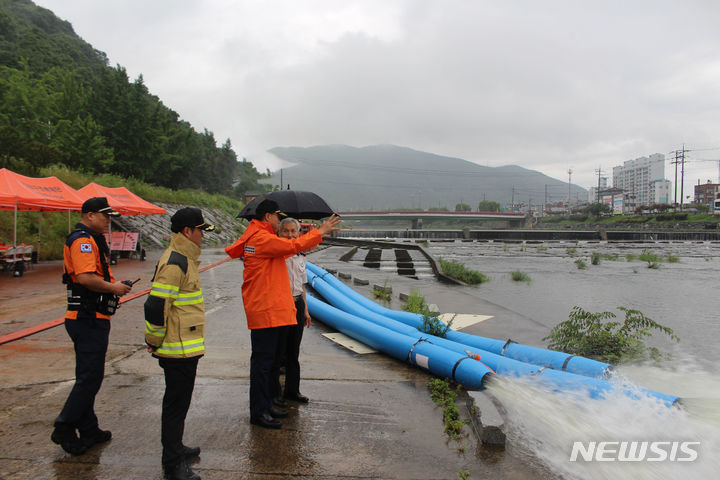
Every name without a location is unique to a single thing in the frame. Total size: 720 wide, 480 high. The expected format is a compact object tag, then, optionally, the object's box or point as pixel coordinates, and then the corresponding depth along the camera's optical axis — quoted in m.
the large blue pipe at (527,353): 4.76
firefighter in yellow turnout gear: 2.89
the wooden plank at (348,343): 6.22
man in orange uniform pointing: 3.71
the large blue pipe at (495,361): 4.34
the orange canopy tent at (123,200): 14.55
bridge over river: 100.31
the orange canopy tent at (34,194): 11.24
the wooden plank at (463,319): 7.85
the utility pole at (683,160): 84.55
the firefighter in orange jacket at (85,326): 3.15
